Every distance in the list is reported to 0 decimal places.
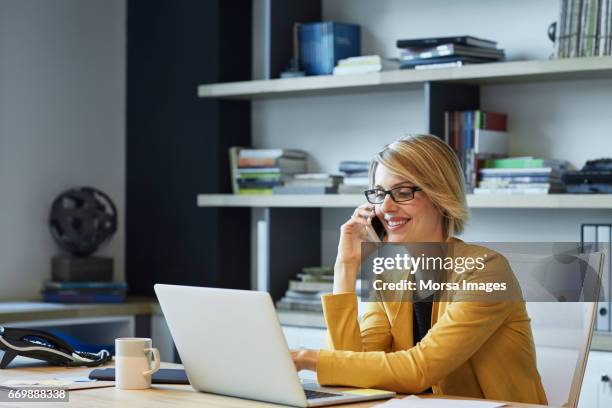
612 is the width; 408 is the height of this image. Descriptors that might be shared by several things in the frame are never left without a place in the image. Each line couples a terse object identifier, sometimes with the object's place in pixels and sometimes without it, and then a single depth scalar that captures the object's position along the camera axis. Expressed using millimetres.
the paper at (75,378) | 2318
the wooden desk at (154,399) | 2016
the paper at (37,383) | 2209
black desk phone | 2537
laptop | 1992
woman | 2170
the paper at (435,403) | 1980
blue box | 4242
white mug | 2219
